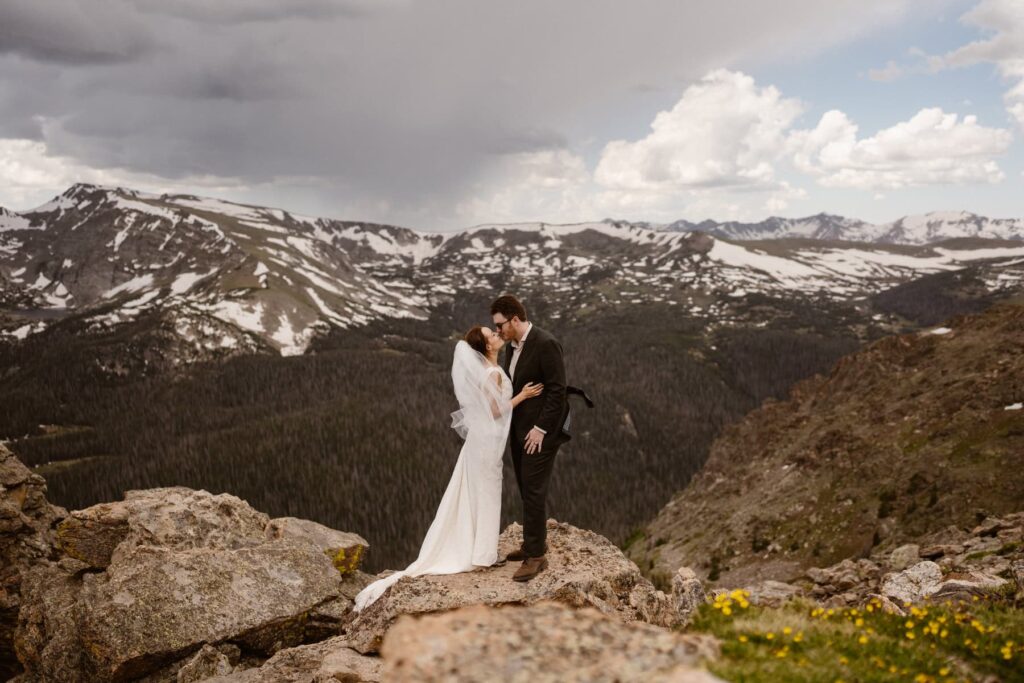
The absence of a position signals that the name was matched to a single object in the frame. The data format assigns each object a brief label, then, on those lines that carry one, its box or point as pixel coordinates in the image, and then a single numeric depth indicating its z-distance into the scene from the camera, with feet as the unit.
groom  39.68
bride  41.19
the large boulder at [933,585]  43.11
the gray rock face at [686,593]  41.16
